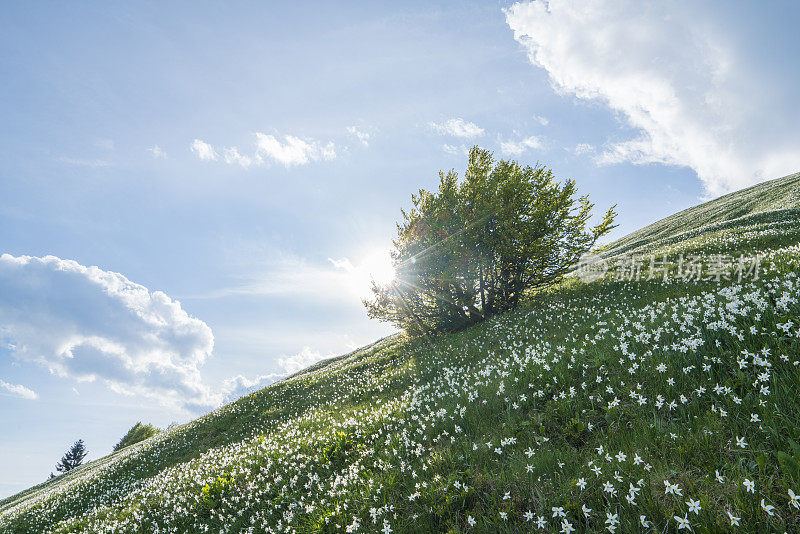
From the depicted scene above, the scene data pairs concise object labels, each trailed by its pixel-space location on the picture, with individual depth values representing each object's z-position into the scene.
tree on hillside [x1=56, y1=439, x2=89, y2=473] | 78.06
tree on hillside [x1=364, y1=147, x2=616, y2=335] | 16.45
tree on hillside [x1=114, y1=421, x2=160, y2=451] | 48.54
